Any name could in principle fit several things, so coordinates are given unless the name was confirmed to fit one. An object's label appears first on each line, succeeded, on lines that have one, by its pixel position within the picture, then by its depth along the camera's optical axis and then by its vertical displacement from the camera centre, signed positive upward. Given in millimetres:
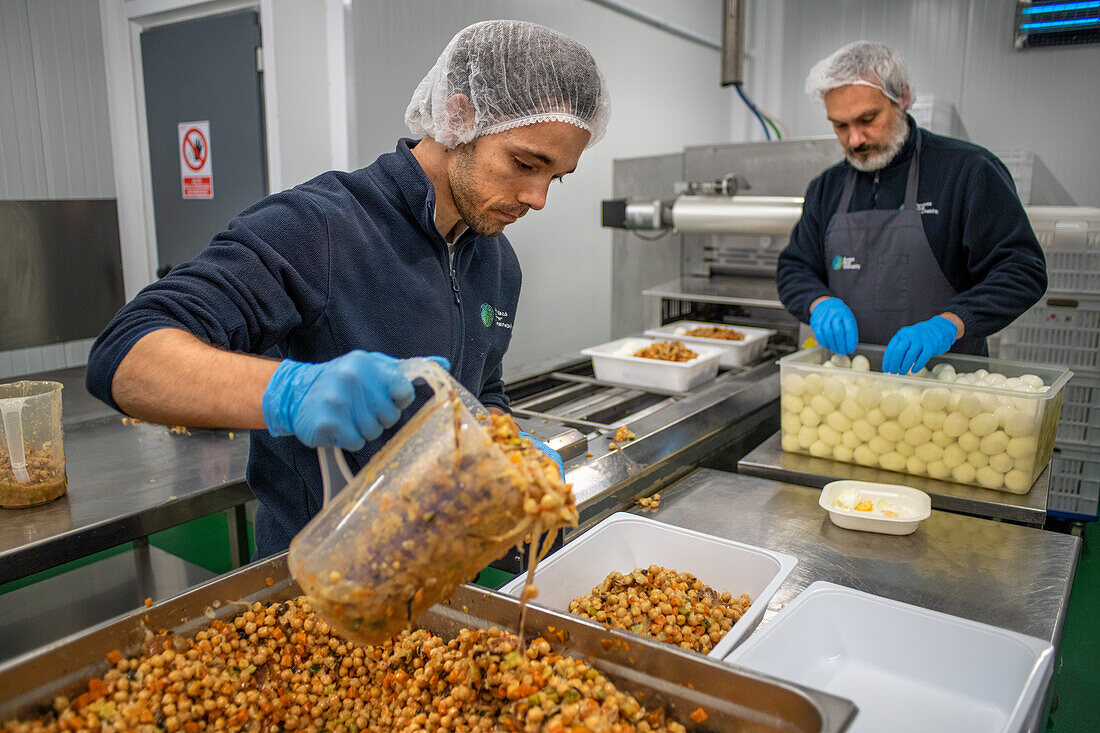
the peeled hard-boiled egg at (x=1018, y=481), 1771 -579
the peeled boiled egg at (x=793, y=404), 2042 -457
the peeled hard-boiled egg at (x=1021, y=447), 1744 -494
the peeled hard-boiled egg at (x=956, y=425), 1795 -453
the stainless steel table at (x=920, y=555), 1351 -645
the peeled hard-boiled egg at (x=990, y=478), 1806 -582
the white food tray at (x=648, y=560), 1347 -605
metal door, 2992 +491
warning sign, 3191 +311
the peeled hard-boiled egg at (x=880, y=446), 1930 -538
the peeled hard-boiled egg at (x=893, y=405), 1862 -422
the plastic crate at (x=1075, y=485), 3551 -1188
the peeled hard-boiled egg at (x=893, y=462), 1920 -577
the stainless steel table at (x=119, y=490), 1651 -637
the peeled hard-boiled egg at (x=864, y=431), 1941 -503
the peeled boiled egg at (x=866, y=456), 1960 -573
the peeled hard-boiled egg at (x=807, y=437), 2043 -546
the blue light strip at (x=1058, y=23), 4492 +1221
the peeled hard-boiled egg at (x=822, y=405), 1992 -449
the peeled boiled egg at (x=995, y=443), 1776 -492
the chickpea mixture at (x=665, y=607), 1198 -617
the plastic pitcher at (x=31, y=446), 1733 -484
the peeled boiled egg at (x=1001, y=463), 1786 -541
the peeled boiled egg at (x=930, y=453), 1858 -536
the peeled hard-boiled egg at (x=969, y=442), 1810 -498
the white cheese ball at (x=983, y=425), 1763 -447
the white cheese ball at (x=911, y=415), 1844 -444
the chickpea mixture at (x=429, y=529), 810 -317
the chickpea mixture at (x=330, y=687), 875 -552
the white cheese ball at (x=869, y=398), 1903 -413
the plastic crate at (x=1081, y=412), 3502 -840
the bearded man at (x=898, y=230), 2213 +2
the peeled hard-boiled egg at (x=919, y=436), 1861 -496
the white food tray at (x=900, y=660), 1088 -644
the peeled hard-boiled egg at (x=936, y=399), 1798 -394
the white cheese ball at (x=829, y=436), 2006 -534
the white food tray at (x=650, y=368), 2615 -475
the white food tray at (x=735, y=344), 3002 -437
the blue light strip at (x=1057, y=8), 4453 +1314
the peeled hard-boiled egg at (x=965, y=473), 1840 -580
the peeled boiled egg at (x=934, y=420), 1820 -450
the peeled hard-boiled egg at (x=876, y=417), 1914 -463
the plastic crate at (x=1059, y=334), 3457 -477
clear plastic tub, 1757 -459
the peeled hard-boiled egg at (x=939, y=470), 1862 -579
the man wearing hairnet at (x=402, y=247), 1131 -23
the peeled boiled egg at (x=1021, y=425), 1724 -439
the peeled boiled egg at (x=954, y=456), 1836 -537
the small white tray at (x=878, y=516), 1605 -596
